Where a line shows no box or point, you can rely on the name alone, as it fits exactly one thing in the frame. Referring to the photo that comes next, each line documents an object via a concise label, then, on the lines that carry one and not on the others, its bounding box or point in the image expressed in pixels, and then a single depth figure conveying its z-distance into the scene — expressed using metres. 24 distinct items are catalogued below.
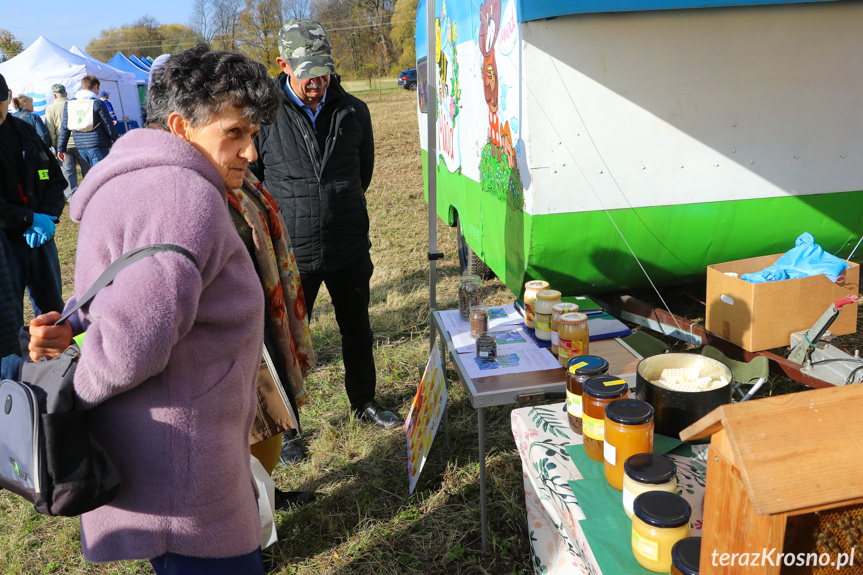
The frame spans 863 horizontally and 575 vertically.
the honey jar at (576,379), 1.79
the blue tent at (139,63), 23.91
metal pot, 1.61
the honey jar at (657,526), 1.21
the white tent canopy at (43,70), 15.96
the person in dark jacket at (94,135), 9.37
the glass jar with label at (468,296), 2.87
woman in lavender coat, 1.18
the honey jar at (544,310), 2.51
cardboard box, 2.74
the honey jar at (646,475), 1.35
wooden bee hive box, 0.85
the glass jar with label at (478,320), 2.58
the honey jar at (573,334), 2.22
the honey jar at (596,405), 1.62
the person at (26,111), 9.07
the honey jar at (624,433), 1.46
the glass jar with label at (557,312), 2.34
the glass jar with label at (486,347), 2.42
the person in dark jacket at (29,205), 3.56
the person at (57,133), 9.78
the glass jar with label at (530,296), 2.64
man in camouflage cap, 2.80
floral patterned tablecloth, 1.48
